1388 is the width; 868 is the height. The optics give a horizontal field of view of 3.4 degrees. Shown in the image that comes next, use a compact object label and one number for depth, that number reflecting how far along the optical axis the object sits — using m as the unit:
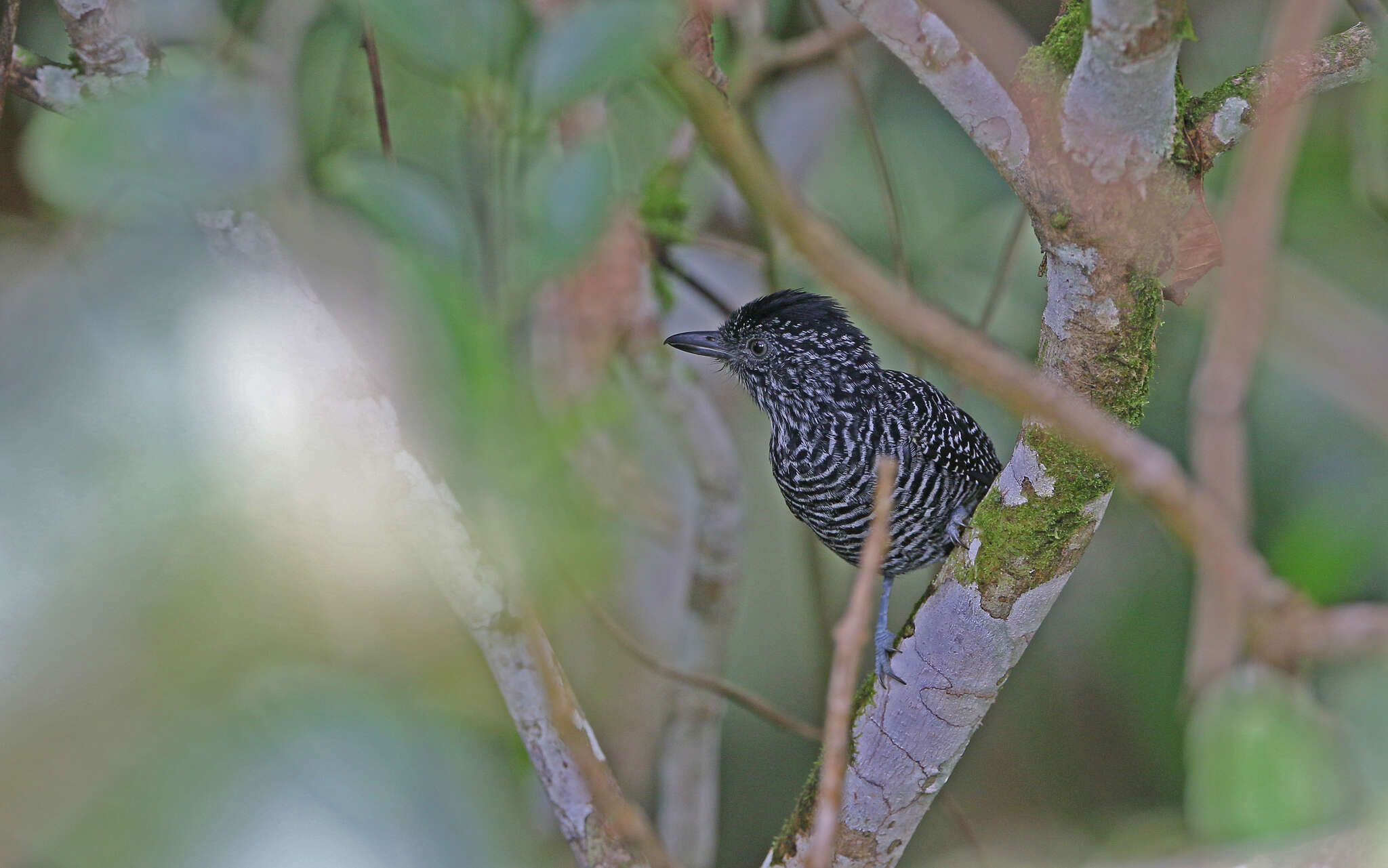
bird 6.78
